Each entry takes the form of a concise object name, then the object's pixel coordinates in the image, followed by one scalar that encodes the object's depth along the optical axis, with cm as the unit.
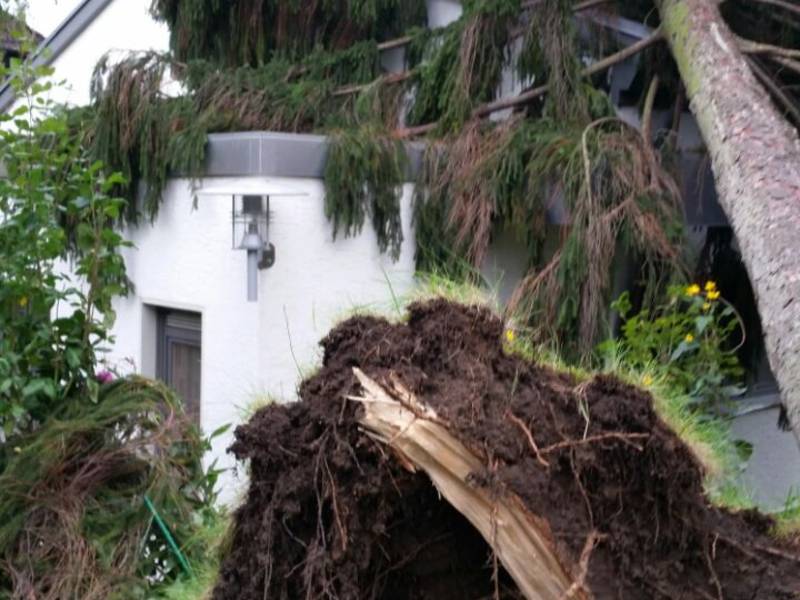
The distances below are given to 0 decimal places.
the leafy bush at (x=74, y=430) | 420
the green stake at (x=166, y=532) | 417
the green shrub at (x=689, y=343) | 515
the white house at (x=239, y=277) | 578
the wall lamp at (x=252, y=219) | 555
